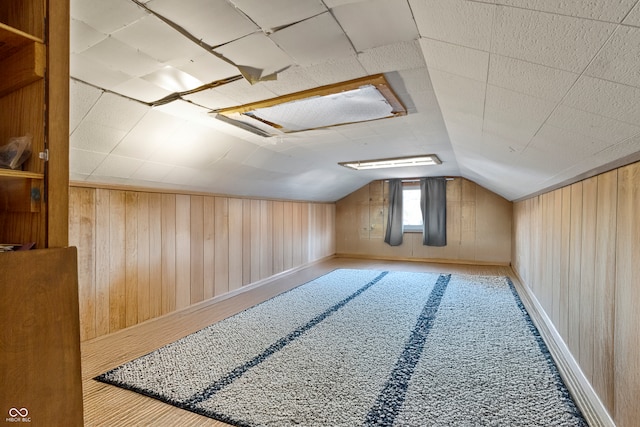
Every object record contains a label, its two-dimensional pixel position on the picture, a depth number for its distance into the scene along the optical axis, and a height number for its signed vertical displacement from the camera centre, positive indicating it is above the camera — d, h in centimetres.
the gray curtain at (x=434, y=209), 632 +9
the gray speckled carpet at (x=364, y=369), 163 -103
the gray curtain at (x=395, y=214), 665 -2
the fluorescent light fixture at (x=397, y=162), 416 +72
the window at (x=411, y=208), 674 +11
